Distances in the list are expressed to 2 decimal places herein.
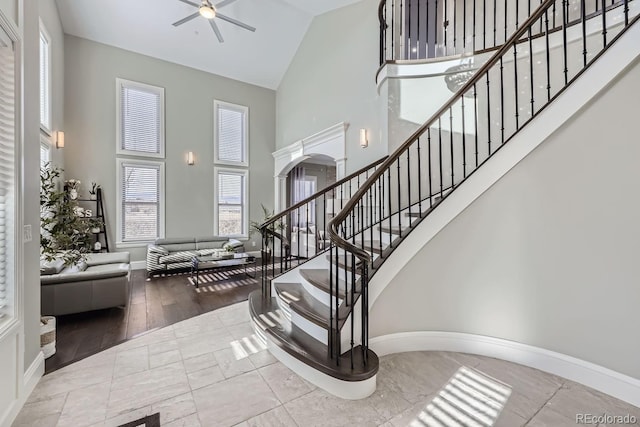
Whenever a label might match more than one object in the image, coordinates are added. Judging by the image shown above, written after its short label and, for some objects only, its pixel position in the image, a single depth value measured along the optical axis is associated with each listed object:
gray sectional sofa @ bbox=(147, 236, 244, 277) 5.30
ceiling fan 4.21
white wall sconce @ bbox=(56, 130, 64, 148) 4.66
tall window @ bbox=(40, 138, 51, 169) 4.25
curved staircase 2.01
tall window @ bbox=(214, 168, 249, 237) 6.82
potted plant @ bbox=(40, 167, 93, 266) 2.72
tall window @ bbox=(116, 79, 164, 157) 5.73
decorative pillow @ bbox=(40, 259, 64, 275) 3.16
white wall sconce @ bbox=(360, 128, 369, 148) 4.45
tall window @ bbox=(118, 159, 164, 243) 5.74
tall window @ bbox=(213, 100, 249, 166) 6.79
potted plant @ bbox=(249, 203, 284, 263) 7.14
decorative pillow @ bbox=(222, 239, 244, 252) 5.80
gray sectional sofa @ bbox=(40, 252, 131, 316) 3.10
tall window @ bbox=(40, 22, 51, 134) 4.29
